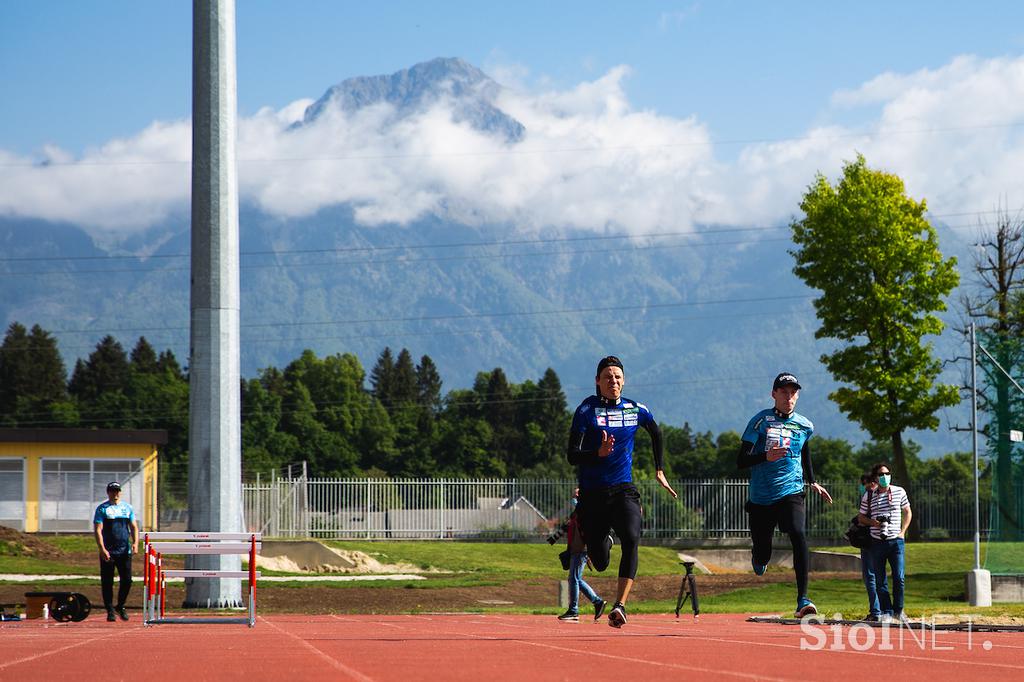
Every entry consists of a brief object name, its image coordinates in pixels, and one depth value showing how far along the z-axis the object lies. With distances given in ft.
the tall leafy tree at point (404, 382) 529.45
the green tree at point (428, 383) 556.10
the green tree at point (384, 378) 536.83
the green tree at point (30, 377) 444.55
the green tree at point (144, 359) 483.10
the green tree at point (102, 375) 467.85
